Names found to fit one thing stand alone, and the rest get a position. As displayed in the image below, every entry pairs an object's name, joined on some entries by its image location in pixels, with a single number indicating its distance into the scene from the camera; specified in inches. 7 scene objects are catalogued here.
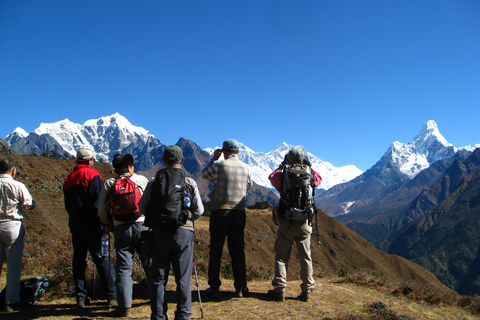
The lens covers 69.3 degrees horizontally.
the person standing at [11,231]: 225.3
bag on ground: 235.1
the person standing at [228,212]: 245.1
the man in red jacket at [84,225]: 229.6
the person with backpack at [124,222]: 209.8
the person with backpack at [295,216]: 241.6
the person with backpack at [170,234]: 185.5
